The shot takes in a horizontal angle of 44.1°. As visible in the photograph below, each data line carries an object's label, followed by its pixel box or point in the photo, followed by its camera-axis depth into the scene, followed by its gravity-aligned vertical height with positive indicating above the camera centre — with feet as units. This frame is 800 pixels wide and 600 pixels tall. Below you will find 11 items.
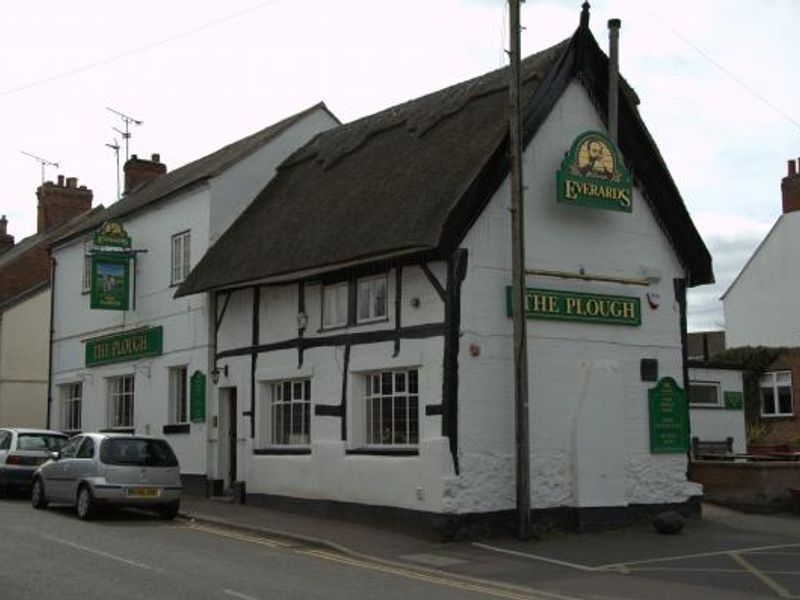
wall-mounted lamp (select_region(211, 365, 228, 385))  69.87 +3.36
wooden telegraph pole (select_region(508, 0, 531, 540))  50.47 +6.16
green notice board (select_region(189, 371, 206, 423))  71.26 +1.65
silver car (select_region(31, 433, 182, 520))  55.47 -3.07
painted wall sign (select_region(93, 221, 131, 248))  81.10 +15.07
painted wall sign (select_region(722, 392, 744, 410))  87.08 +1.55
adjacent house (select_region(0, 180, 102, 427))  111.96 +8.11
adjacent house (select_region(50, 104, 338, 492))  72.95 +9.97
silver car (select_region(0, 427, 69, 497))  68.95 -2.19
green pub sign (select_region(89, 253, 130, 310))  80.18 +11.23
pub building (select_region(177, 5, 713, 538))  51.90 +5.75
